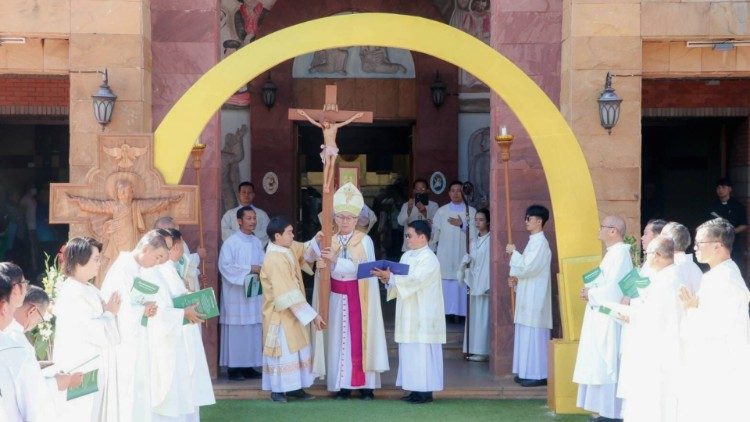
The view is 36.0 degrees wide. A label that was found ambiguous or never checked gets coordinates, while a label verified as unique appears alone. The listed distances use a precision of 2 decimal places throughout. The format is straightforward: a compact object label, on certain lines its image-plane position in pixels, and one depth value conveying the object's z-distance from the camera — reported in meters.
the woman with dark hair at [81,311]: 7.32
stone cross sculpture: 9.86
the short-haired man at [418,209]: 15.51
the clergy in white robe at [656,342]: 8.36
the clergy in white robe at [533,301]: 11.38
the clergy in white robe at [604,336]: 9.68
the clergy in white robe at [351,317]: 11.00
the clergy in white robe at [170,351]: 8.74
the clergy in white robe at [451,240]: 14.59
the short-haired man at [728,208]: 14.89
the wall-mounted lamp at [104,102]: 11.02
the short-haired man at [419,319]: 10.83
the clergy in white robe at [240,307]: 11.97
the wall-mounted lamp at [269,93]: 16.31
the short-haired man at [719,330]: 7.86
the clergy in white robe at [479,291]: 12.86
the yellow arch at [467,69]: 10.06
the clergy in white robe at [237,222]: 13.41
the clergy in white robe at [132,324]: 8.27
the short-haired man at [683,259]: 8.65
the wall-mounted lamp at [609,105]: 11.16
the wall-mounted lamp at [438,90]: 16.53
